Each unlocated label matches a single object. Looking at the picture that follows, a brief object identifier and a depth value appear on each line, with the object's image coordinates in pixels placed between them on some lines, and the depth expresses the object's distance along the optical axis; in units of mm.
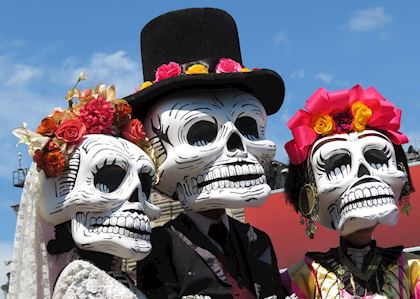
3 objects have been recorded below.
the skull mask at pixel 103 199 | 6592
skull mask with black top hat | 7146
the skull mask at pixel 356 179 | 7462
